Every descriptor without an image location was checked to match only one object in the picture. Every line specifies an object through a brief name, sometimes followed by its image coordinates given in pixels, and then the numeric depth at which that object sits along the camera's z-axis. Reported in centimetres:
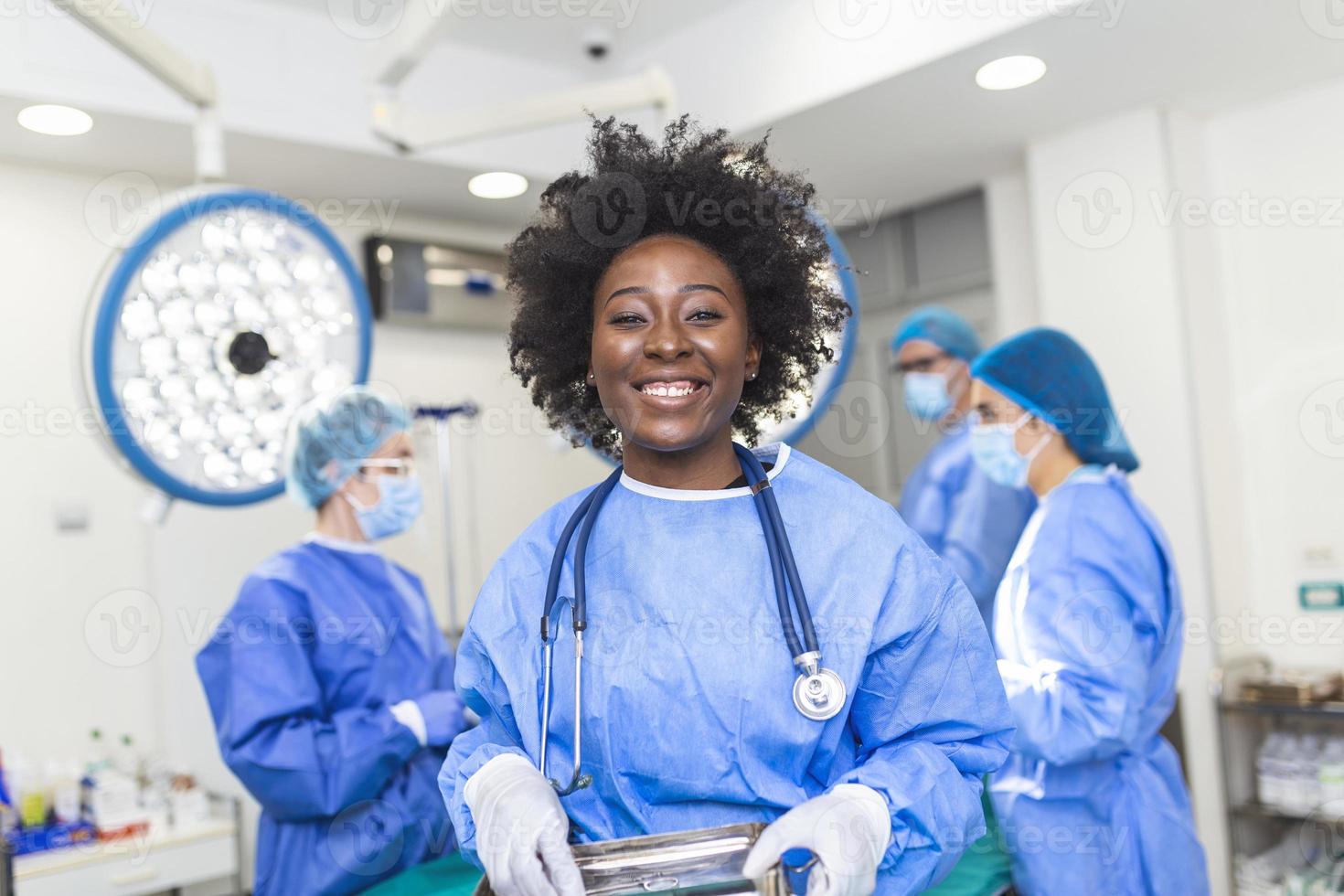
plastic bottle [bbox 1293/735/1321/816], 303
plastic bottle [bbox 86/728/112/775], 326
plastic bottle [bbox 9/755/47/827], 292
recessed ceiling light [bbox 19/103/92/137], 293
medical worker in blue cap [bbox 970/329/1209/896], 188
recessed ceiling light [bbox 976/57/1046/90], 301
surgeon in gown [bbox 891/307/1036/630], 301
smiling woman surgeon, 112
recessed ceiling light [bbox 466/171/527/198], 382
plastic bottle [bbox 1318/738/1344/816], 294
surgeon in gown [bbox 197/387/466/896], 201
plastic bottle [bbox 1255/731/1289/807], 312
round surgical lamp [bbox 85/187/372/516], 201
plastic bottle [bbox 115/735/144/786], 328
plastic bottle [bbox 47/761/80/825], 296
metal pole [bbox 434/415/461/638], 343
